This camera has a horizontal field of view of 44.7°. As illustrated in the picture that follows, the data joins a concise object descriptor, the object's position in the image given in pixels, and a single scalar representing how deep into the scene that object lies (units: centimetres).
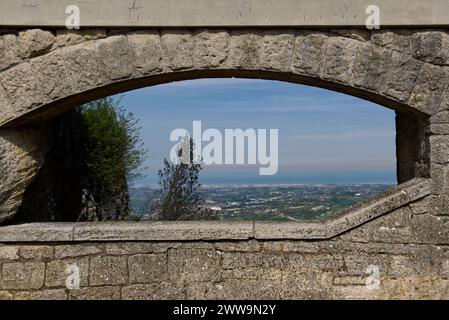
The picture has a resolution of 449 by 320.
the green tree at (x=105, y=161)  736
